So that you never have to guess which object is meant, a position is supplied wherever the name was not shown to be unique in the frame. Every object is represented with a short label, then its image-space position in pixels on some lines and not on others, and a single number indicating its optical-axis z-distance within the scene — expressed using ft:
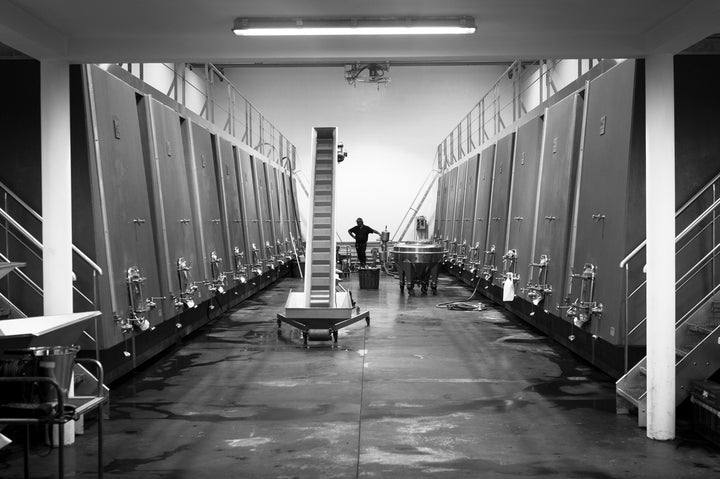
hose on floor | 43.86
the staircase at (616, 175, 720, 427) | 18.20
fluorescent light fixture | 16.55
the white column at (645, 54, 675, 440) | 17.39
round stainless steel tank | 51.19
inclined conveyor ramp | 31.45
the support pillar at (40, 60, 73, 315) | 17.44
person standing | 67.92
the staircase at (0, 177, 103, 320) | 20.70
